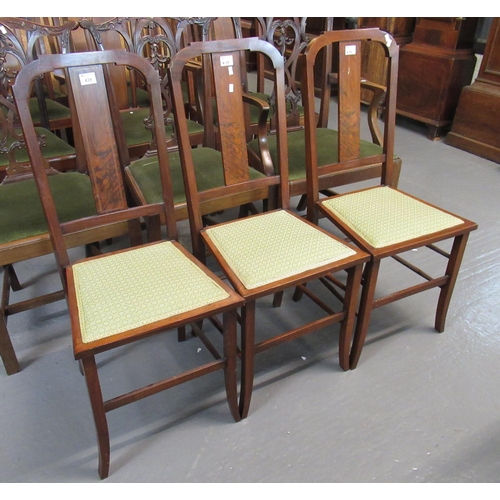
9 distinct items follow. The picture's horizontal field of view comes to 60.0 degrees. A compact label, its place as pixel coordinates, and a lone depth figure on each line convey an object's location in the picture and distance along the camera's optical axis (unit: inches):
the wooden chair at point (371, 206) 52.6
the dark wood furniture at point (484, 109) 118.7
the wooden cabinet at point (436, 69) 127.0
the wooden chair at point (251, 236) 45.4
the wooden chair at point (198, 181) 57.9
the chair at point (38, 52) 58.9
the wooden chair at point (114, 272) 38.7
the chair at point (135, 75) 64.3
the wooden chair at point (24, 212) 50.4
